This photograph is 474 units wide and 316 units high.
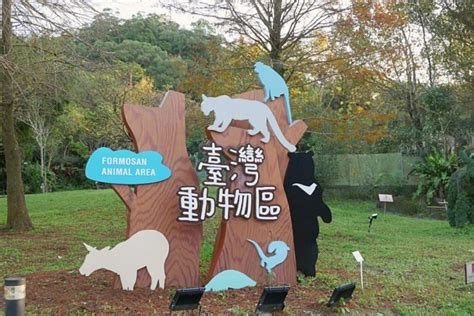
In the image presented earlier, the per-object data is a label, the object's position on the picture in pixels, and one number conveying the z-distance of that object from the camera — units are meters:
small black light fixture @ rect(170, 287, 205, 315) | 5.31
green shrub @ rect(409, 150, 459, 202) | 20.53
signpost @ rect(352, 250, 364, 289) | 6.57
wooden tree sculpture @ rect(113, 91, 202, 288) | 6.57
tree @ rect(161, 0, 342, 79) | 11.59
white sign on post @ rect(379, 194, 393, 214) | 15.55
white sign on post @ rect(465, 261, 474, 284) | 6.83
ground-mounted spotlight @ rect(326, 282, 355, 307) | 5.93
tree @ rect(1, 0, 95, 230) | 9.38
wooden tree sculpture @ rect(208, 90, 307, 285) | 6.85
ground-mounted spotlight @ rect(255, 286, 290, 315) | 5.48
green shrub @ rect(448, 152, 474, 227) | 14.79
